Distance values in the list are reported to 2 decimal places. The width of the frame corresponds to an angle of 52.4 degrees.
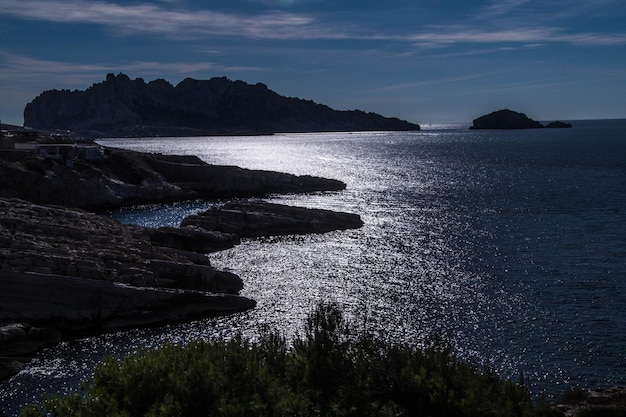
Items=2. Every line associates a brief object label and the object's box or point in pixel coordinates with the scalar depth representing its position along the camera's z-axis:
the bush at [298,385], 25.84
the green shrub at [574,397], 32.59
